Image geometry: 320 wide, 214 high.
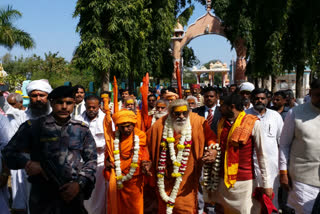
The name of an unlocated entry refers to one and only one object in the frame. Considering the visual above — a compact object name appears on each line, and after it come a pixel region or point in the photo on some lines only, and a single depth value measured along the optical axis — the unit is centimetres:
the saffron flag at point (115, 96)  437
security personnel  261
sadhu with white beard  385
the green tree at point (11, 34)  1873
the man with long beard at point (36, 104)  418
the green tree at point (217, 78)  9581
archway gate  3041
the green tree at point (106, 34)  1302
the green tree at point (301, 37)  1183
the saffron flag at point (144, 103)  455
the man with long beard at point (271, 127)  483
